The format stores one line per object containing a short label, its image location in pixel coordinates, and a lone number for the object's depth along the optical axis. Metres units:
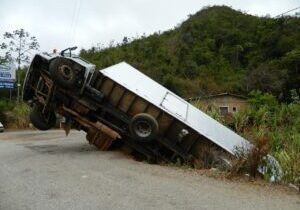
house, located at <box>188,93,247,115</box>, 22.42
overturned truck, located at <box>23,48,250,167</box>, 6.46
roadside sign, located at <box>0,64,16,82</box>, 20.50
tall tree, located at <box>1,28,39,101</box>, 21.85
